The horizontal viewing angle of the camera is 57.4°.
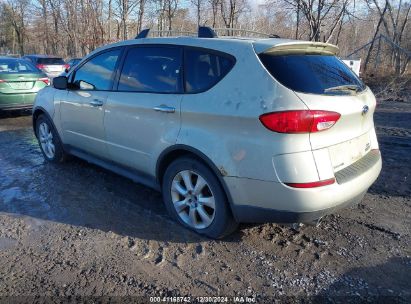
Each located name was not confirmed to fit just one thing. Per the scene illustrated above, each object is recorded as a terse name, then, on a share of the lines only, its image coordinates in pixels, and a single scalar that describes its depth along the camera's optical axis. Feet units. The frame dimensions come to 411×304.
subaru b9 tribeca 9.09
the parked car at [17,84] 28.50
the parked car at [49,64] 56.34
